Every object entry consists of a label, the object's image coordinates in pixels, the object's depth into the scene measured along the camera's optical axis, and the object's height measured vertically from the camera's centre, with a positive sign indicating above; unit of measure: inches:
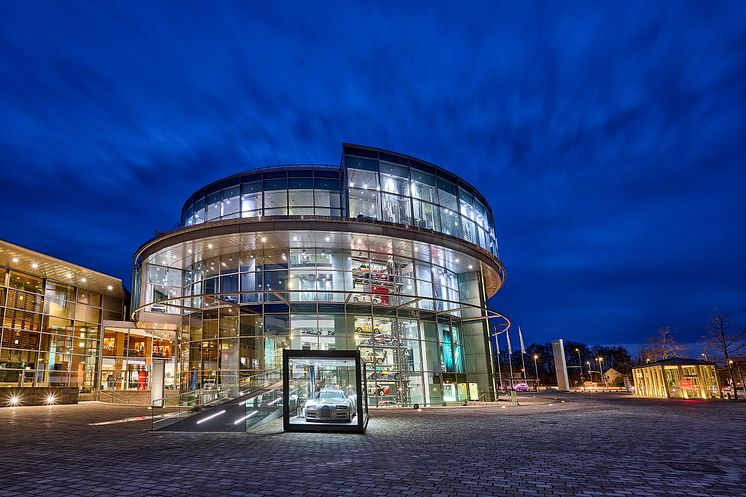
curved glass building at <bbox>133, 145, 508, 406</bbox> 1074.1 +214.1
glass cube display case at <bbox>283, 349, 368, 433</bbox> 561.9 -36.0
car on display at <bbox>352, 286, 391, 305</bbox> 1117.3 +146.2
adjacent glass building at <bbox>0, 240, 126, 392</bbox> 1212.5 +159.6
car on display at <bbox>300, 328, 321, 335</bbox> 1065.5 +67.5
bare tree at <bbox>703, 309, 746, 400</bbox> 1319.6 +6.9
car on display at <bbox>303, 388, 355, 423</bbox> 564.4 -54.5
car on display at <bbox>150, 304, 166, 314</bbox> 1240.8 +159.3
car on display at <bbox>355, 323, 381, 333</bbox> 1096.5 +70.4
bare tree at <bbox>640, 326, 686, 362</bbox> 2032.5 -8.2
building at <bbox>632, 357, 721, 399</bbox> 1226.0 -92.2
